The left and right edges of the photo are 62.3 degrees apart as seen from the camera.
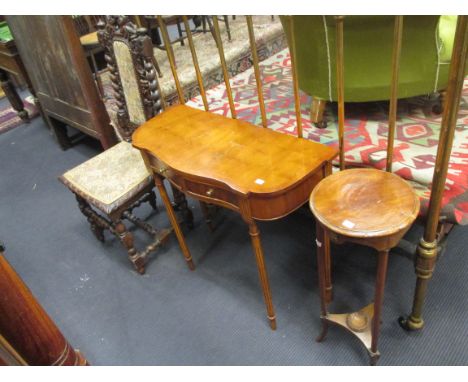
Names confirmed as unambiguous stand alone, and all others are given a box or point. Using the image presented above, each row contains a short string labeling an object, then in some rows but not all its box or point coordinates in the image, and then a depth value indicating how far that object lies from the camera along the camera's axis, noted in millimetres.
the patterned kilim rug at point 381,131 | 1298
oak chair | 1661
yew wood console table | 1161
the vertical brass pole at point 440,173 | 889
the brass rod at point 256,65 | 1221
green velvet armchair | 1370
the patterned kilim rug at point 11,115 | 3601
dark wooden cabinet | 2195
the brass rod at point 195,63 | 1439
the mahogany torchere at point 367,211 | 990
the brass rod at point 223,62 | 1334
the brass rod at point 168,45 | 1478
